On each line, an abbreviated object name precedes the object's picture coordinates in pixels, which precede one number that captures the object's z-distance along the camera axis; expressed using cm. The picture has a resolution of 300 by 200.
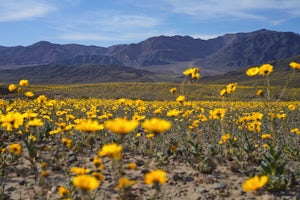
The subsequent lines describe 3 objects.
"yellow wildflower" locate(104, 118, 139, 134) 279
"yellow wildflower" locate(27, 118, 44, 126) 429
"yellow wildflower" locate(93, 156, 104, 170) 338
